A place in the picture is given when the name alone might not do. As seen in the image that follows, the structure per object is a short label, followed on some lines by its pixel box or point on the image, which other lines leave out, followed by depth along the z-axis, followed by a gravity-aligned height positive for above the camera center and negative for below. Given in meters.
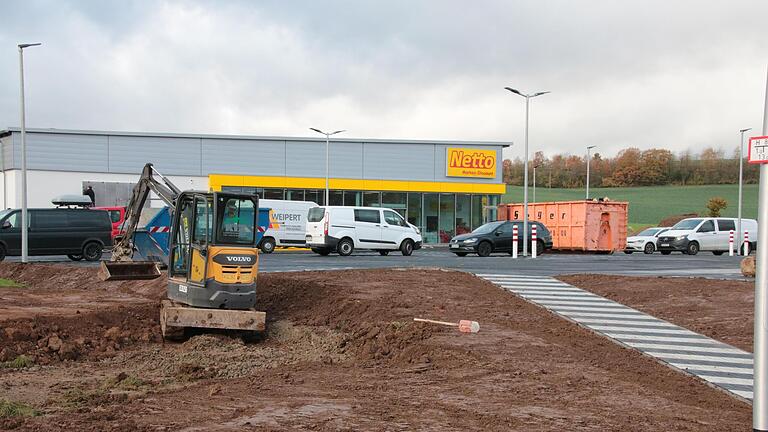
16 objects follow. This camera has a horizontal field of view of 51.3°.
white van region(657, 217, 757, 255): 38.50 -1.61
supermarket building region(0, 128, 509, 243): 48.16 +1.83
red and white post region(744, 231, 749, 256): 36.70 -1.84
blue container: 17.41 -0.95
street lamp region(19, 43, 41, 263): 25.03 +0.19
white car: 41.44 -2.14
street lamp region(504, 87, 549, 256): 32.31 +1.38
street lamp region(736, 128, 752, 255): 39.16 -1.53
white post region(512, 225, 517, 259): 30.42 -1.65
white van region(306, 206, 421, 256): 30.91 -1.25
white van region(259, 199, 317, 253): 35.00 -1.19
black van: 26.84 -1.25
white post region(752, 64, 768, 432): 6.54 -0.99
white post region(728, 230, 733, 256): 37.84 -1.78
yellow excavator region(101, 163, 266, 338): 12.91 -1.10
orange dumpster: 37.16 -1.14
